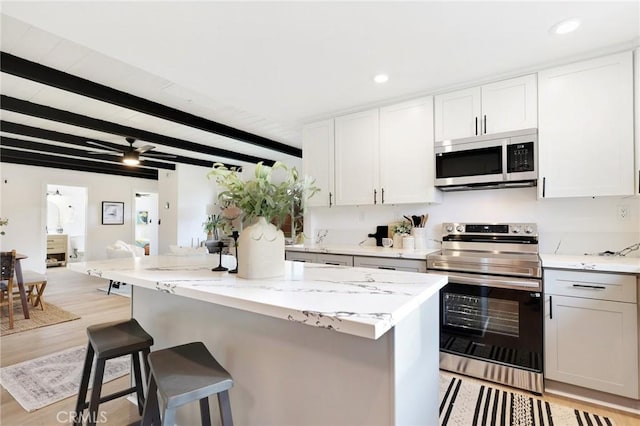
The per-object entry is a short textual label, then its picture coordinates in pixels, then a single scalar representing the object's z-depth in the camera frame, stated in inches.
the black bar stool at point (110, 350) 58.9
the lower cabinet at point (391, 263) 102.6
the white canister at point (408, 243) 118.3
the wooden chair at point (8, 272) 140.9
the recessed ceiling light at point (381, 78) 101.9
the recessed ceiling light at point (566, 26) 73.7
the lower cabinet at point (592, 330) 75.5
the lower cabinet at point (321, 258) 118.2
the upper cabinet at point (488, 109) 97.4
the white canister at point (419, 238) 120.9
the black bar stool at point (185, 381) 42.6
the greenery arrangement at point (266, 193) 55.9
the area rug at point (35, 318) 137.9
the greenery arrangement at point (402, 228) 125.0
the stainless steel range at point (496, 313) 84.9
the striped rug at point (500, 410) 73.4
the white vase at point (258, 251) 55.9
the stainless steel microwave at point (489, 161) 97.0
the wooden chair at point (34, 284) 159.6
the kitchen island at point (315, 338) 40.9
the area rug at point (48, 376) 84.9
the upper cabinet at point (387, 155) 115.6
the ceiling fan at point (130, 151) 182.9
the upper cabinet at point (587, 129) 85.0
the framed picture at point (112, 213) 323.9
